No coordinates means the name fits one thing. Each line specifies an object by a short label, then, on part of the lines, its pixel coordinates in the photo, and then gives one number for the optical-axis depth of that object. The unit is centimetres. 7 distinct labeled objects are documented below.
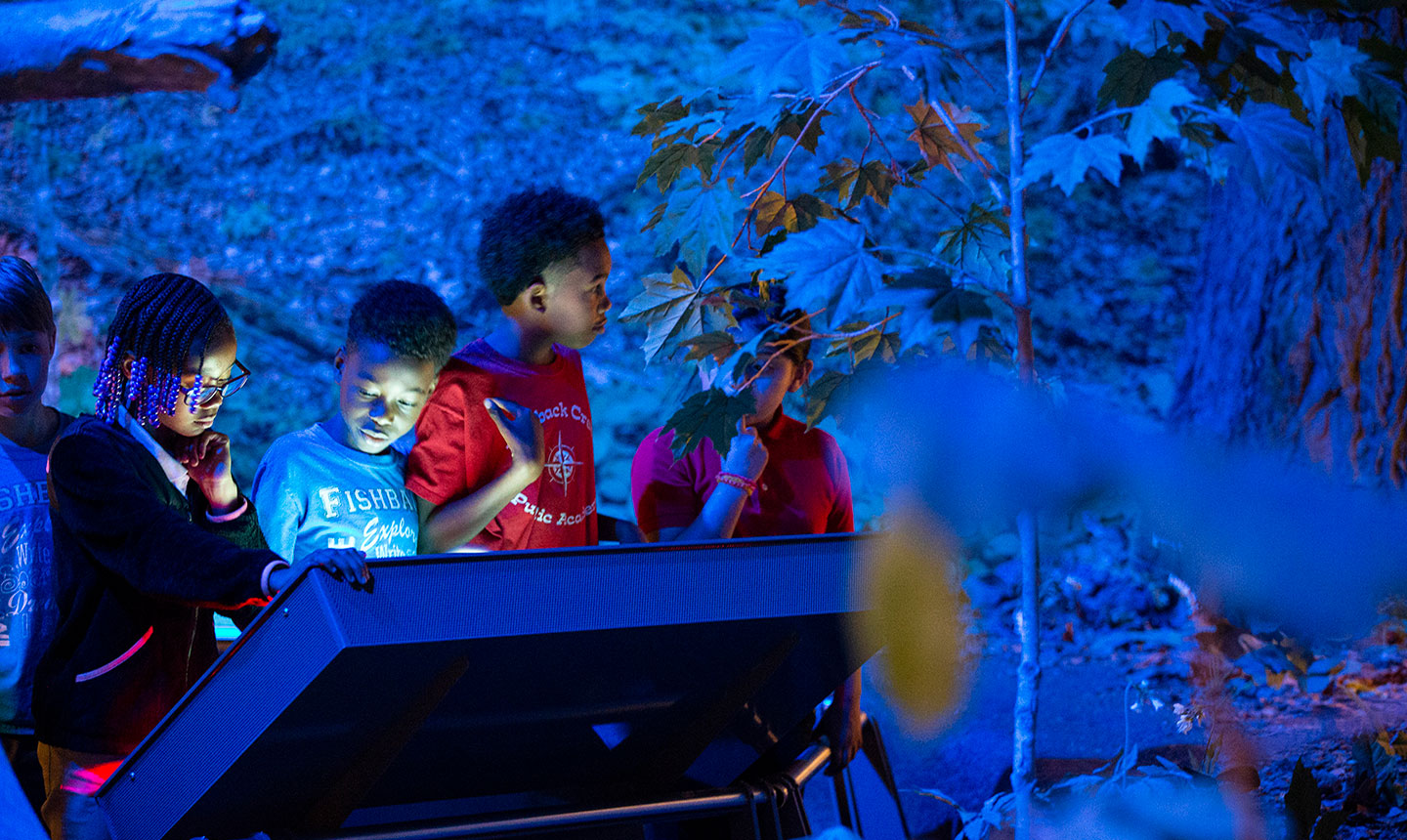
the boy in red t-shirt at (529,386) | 551
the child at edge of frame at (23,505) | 520
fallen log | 976
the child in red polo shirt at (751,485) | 569
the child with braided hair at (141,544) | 478
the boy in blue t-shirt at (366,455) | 555
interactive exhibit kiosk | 304
